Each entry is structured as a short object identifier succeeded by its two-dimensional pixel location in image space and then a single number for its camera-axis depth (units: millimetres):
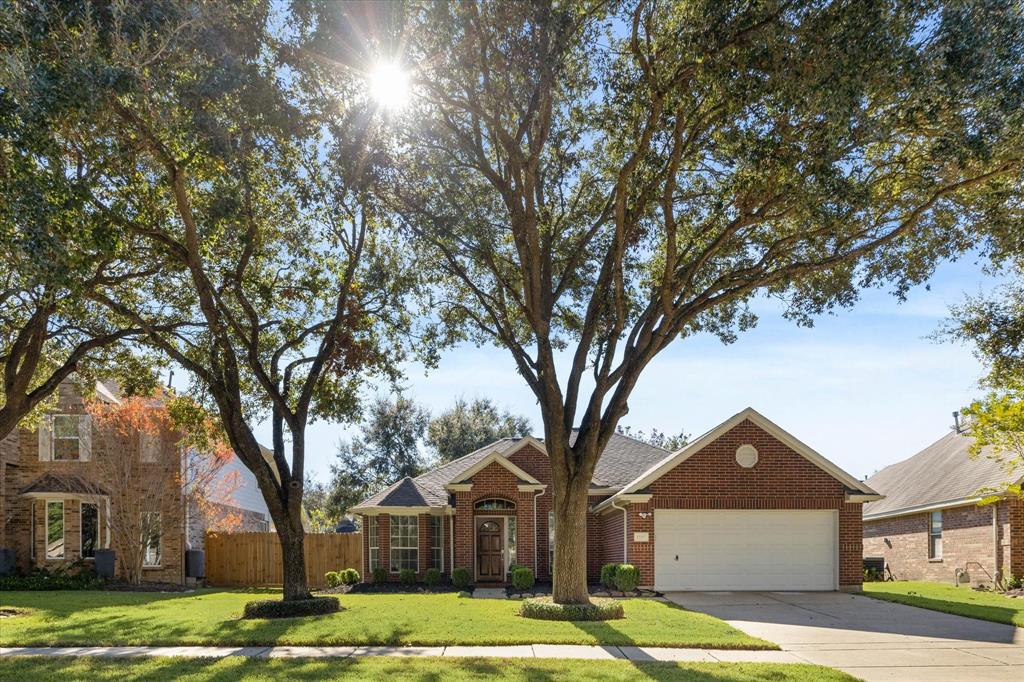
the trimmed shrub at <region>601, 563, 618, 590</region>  23161
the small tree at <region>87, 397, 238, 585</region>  26062
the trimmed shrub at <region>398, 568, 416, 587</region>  26731
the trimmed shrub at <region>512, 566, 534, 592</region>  24047
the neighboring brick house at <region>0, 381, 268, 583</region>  26828
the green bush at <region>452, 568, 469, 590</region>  25359
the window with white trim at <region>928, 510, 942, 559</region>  28625
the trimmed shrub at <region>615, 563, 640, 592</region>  22172
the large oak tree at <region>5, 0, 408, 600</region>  11125
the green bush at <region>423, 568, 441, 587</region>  26312
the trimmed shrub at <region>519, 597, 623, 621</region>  15766
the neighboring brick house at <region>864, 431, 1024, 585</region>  24516
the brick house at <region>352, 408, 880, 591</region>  23062
